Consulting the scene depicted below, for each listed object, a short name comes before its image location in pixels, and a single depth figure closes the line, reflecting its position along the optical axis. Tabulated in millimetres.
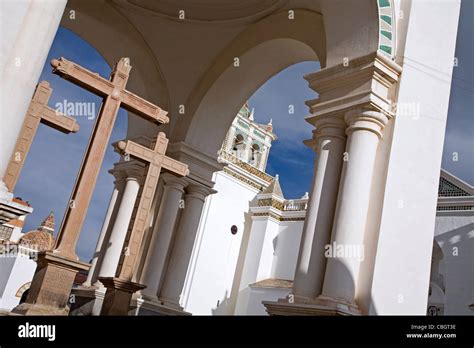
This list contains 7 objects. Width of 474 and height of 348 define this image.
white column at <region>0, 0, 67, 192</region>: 3828
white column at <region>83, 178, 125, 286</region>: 8192
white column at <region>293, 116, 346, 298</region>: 5035
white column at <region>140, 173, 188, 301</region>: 7746
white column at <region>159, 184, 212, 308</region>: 7918
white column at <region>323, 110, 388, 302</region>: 4766
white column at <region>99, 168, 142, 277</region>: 8000
